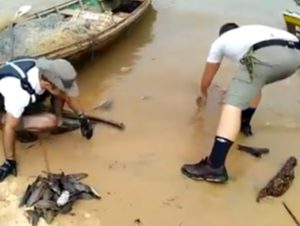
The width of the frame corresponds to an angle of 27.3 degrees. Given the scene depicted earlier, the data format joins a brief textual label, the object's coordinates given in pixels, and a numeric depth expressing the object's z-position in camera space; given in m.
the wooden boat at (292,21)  8.80
